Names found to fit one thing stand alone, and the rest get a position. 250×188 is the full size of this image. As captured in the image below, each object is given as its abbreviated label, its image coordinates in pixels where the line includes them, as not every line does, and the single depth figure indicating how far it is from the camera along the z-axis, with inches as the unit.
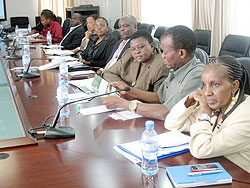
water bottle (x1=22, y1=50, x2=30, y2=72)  138.0
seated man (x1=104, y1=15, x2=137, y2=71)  139.9
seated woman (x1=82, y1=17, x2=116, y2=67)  164.7
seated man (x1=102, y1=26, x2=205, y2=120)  78.3
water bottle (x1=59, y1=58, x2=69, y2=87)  110.0
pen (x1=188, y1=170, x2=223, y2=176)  48.4
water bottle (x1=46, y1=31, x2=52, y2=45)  219.6
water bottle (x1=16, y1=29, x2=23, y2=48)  205.8
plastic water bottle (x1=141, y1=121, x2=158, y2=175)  50.5
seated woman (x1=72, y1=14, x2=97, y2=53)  197.5
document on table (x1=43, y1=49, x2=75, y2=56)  172.0
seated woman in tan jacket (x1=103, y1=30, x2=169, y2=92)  100.2
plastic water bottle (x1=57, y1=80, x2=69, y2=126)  87.0
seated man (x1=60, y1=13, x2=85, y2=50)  225.8
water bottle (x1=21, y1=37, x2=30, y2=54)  151.7
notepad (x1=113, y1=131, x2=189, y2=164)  56.7
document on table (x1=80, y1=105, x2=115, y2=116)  81.2
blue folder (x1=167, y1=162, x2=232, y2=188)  46.6
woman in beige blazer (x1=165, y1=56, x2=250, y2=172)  54.5
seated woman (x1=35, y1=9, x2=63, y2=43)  260.1
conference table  48.7
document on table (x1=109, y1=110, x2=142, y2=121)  77.5
